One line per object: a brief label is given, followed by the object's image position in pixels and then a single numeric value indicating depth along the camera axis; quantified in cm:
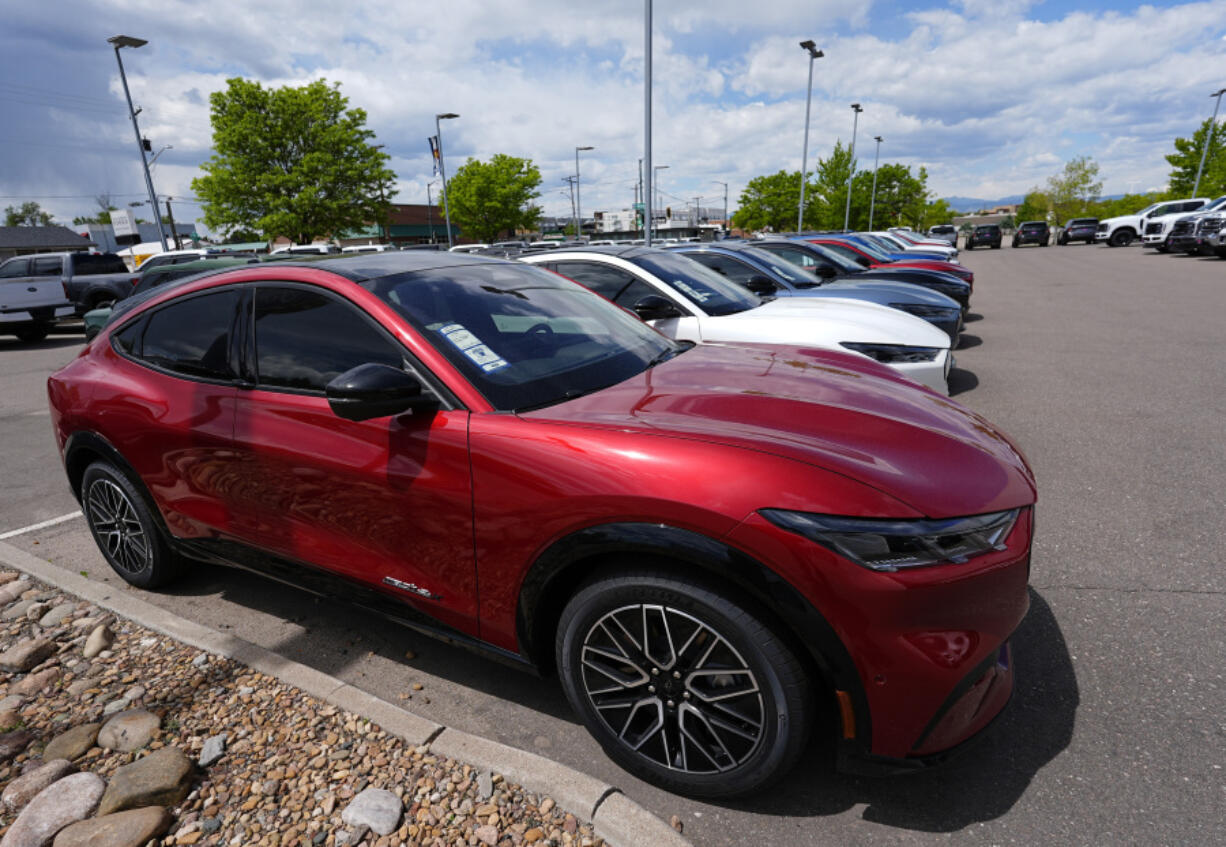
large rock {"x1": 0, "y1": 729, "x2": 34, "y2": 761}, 239
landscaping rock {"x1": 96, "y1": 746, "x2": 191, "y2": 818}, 211
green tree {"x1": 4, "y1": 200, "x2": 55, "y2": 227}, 10594
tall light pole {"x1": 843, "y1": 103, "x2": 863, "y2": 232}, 4328
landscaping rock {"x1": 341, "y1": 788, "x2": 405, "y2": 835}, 200
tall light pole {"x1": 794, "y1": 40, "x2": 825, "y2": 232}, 2847
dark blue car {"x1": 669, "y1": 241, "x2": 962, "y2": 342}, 702
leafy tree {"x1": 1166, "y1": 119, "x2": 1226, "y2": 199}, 4609
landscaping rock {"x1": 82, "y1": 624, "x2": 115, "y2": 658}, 299
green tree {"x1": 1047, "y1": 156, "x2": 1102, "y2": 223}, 7951
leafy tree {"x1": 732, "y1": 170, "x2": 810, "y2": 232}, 6381
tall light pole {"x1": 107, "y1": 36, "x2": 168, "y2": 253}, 2017
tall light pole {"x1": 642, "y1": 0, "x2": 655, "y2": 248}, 1381
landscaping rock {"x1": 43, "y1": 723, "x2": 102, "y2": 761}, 237
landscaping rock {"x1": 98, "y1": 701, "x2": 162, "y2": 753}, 239
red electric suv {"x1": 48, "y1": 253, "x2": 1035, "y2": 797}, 176
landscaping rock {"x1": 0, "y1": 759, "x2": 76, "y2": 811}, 216
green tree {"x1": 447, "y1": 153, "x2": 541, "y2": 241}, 5275
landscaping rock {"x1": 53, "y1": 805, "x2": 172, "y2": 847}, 196
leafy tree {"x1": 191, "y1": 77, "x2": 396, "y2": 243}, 3472
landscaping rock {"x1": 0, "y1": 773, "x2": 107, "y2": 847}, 200
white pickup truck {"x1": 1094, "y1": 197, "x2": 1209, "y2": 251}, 2653
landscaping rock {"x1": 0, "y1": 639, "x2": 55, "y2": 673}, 293
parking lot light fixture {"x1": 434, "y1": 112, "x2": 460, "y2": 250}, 3519
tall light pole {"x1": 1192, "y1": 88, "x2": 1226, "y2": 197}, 4681
